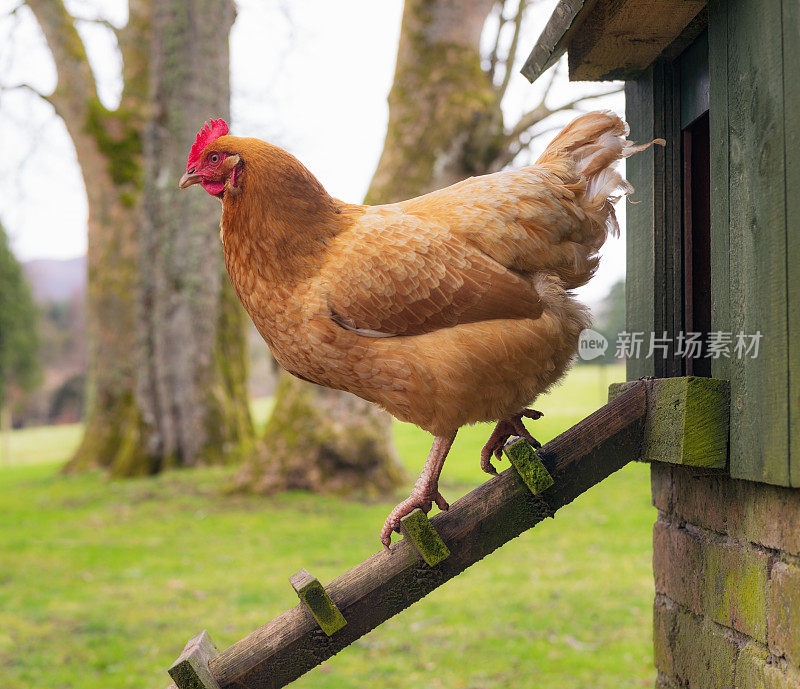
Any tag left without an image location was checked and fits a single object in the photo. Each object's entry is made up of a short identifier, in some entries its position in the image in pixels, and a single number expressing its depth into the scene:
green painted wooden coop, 1.94
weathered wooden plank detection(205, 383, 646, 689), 2.18
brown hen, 1.92
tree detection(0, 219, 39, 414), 19.00
